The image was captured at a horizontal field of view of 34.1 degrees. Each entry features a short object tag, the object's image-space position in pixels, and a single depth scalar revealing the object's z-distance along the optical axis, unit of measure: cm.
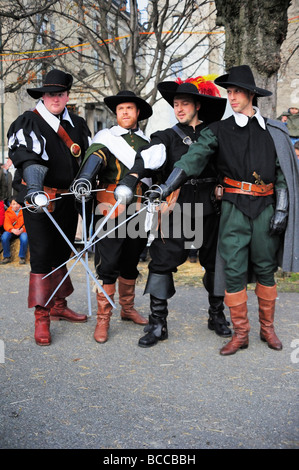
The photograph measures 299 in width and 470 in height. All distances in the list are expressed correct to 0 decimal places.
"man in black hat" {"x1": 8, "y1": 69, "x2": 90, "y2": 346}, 390
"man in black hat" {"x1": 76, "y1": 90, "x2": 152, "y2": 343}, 402
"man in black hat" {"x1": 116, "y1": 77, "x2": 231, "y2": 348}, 390
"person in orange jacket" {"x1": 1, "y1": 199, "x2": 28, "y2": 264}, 775
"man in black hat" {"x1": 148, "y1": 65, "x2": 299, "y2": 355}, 367
